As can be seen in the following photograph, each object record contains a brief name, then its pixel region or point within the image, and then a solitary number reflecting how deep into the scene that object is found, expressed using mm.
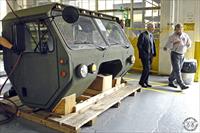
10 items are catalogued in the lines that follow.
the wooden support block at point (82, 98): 3567
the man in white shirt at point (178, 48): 4910
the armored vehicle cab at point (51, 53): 2740
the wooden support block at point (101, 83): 3777
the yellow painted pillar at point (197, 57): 5766
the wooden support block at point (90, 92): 3786
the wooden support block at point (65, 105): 2934
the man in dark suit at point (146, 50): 5043
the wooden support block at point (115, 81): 4340
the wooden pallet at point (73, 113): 2812
